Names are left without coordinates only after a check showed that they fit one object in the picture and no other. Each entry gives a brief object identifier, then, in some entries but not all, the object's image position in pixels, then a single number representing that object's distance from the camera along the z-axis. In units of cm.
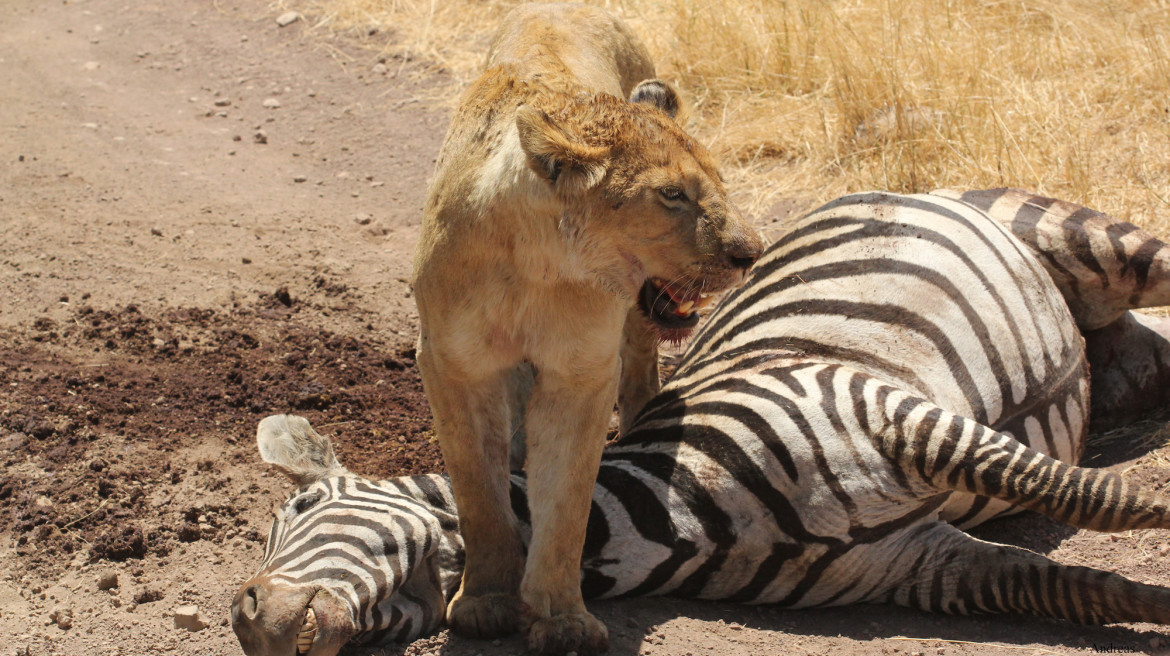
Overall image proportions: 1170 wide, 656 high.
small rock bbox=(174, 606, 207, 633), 680
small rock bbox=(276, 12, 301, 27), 2119
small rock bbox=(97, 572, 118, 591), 730
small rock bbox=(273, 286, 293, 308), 1169
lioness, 593
